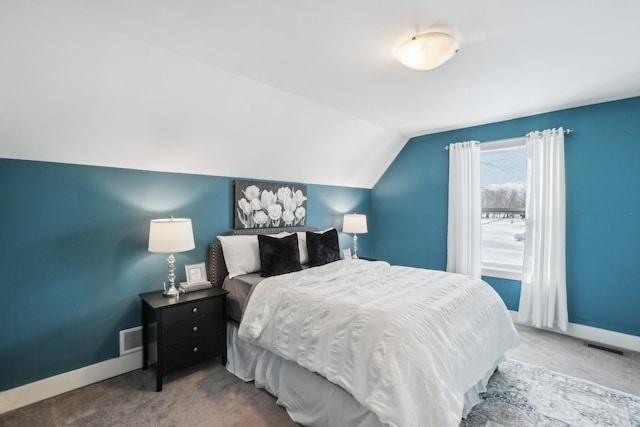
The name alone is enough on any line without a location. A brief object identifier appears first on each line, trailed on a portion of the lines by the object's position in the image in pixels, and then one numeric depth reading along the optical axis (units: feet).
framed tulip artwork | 10.91
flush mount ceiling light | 6.12
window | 12.23
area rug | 6.39
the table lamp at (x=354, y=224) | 14.25
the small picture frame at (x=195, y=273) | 9.04
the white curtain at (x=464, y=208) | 12.78
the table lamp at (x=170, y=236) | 7.72
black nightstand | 7.43
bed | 4.92
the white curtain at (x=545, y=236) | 10.66
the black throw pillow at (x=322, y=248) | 11.04
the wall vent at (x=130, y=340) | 8.27
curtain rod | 10.64
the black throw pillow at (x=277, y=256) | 9.28
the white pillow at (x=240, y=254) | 9.52
